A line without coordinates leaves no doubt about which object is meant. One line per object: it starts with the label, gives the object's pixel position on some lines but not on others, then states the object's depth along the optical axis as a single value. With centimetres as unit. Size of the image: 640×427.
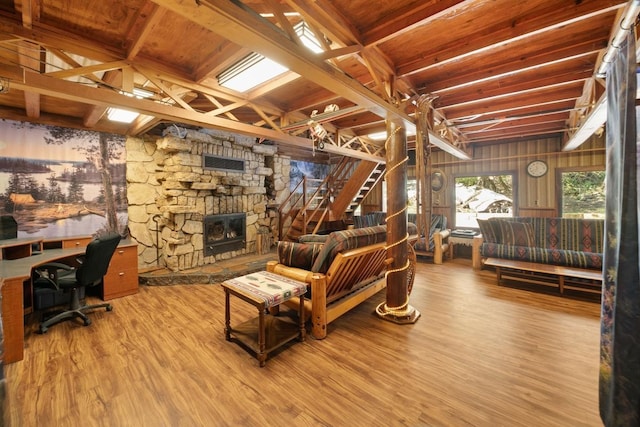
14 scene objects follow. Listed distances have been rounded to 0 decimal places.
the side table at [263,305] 227
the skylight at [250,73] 257
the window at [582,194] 552
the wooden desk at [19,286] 226
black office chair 286
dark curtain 125
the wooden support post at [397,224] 302
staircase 687
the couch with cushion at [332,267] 270
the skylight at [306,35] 203
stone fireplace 470
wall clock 597
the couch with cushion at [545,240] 420
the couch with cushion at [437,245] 586
